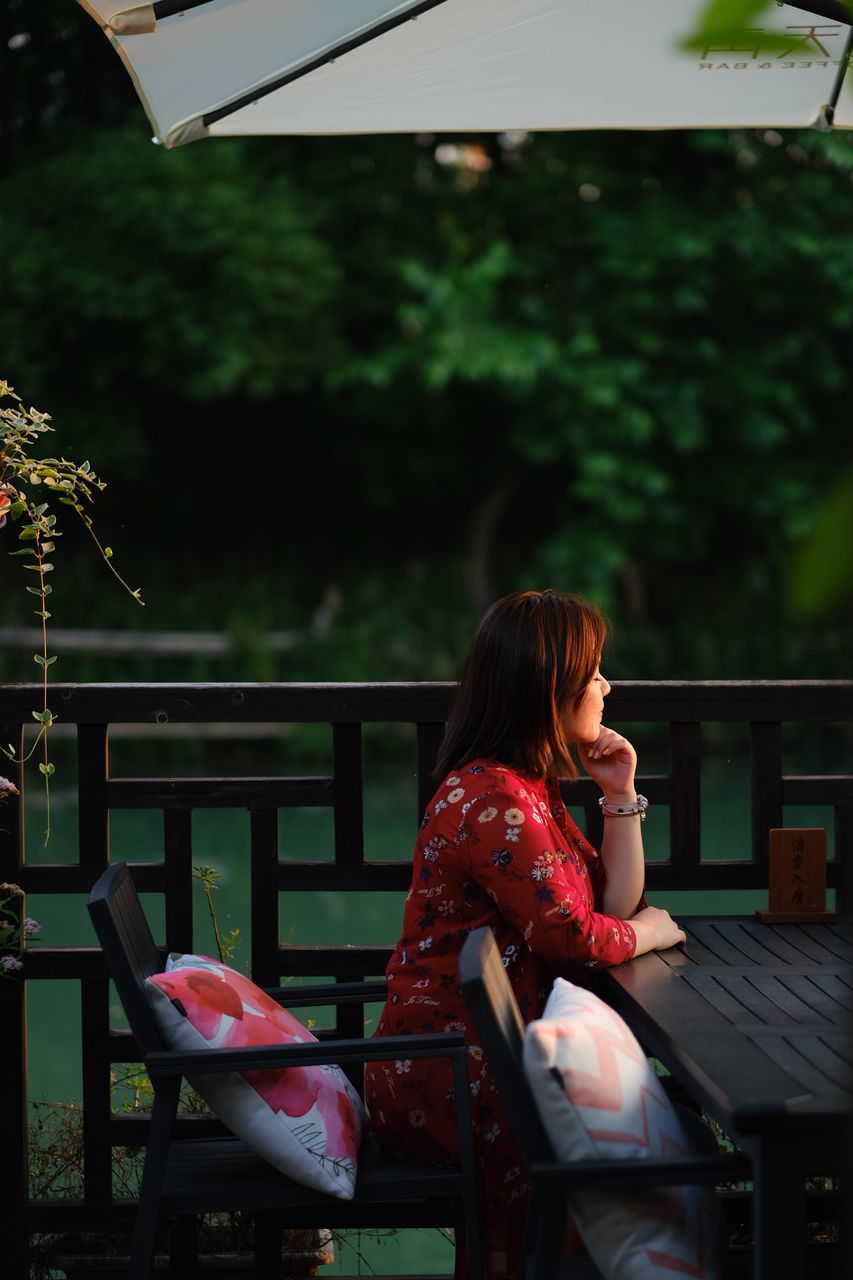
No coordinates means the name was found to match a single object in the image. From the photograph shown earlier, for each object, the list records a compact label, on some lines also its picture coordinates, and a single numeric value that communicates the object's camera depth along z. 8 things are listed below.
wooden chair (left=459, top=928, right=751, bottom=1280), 6.15
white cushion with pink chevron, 6.19
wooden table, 6.07
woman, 6.62
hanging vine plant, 7.04
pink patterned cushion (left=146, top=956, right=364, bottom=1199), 6.55
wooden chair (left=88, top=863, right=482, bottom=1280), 6.48
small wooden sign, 7.10
